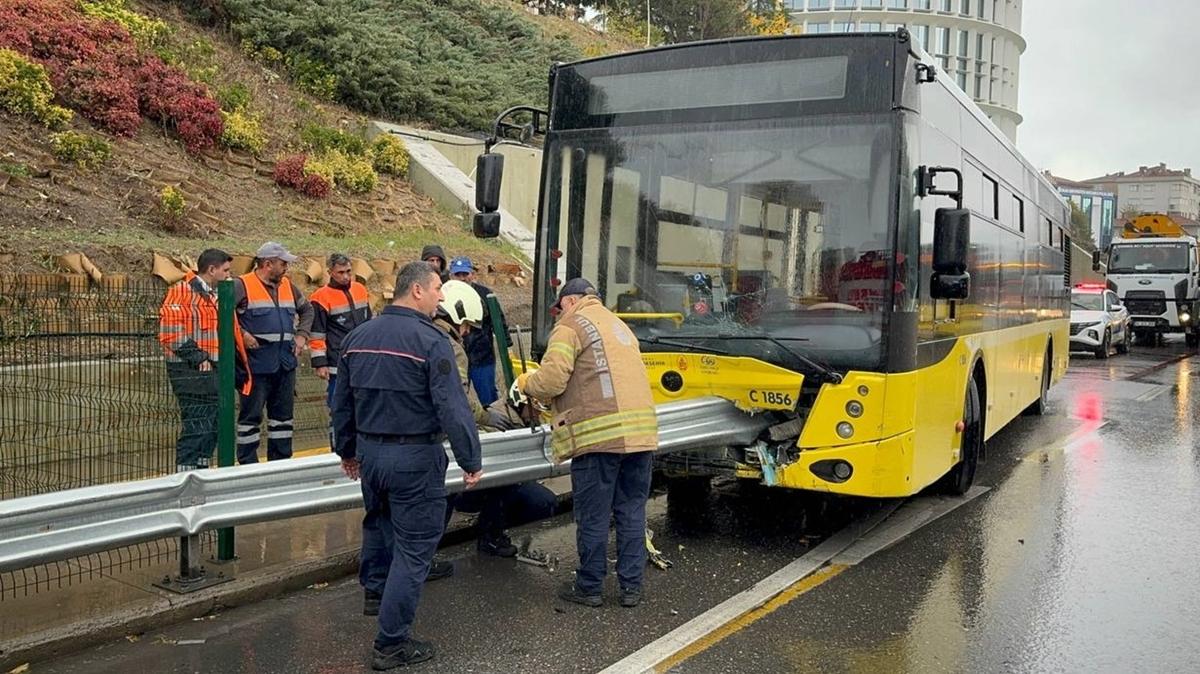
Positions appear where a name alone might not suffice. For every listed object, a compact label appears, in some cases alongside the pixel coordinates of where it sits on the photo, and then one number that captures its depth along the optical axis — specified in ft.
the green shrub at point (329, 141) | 55.93
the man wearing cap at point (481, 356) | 29.84
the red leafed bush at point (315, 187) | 51.01
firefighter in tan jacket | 17.76
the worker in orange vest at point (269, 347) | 23.91
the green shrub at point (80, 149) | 41.09
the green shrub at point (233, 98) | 53.06
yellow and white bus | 21.20
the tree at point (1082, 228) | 214.90
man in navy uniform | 14.78
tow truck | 98.22
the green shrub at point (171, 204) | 41.04
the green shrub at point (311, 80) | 62.18
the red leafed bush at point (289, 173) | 50.52
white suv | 79.25
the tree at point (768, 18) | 139.13
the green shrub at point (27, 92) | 41.47
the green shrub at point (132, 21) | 50.93
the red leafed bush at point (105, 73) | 44.91
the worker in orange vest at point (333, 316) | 26.58
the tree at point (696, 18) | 127.74
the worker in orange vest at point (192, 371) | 20.15
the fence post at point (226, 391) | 19.04
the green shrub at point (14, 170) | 38.18
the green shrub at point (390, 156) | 58.85
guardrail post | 17.80
